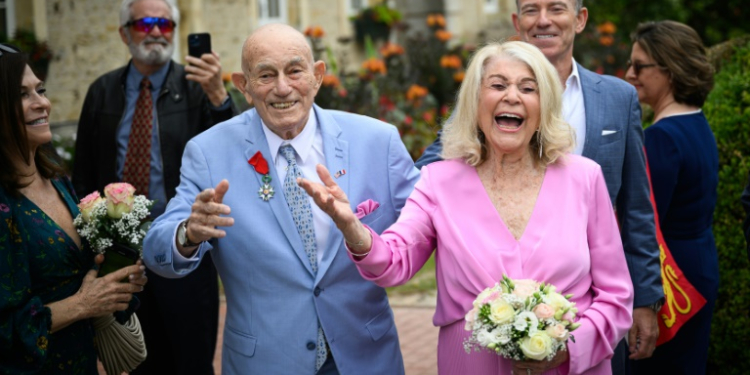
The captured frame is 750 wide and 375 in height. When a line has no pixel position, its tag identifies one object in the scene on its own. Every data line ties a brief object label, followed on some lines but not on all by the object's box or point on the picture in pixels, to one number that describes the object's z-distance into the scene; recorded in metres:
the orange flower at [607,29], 13.86
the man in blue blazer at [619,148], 3.62
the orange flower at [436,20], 13.34
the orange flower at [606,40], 13.76
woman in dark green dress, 3.21
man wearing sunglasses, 4.80
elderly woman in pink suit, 2.98
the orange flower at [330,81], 9.81
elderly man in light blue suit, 3.24
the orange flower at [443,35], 13.07
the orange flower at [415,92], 11.22
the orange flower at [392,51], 12.52
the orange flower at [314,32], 10.49
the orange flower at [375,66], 11.06
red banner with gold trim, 4.11
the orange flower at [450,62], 12.59
